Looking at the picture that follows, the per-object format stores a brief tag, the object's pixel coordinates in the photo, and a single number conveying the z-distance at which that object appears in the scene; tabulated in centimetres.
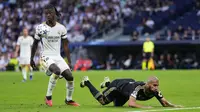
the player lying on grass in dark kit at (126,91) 1340
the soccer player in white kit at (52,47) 1511
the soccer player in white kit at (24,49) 2942
